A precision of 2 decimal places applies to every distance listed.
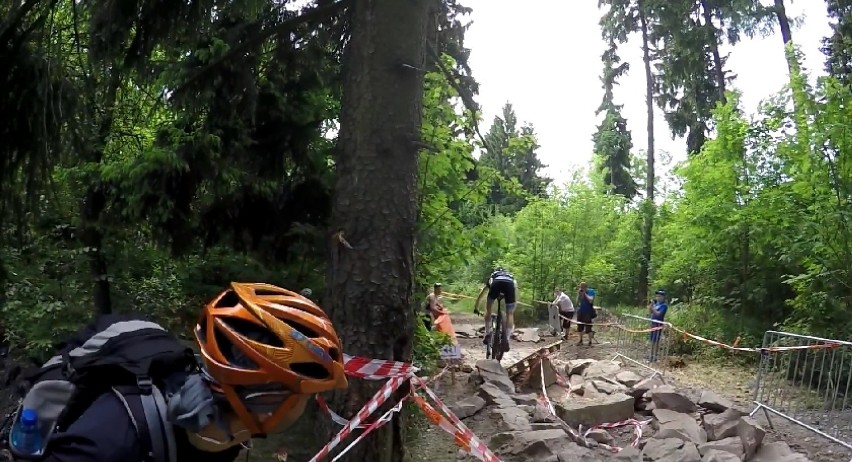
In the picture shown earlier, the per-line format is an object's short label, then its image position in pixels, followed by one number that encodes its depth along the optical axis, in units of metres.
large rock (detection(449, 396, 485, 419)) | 8.02
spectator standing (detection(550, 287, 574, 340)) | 17.77
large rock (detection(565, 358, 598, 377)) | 11.29
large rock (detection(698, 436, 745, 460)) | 6.75
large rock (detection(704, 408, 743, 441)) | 7.35
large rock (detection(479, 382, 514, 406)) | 8.54
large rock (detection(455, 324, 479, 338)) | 20.10
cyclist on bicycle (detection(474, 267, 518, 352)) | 11.16
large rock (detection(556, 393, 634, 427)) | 8.38
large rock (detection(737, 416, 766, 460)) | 6.88
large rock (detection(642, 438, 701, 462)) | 6.55
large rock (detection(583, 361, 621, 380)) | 10.52
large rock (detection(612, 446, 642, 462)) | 6.54
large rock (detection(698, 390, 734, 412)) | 8.70
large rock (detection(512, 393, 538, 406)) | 8.83
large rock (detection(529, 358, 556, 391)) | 10.48
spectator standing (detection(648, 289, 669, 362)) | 14.62
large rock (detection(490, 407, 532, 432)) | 7.31
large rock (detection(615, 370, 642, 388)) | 9.84
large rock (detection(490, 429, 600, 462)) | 6.22
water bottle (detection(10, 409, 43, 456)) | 1.61
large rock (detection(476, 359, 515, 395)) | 9.38
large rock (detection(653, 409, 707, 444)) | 7.39
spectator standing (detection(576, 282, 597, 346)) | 16.61
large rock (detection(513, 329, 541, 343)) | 18.84
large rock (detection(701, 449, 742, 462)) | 6.26
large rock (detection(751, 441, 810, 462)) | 6.59
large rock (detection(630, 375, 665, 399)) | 9.25
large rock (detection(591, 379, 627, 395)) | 9.33
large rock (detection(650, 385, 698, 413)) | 8.70
